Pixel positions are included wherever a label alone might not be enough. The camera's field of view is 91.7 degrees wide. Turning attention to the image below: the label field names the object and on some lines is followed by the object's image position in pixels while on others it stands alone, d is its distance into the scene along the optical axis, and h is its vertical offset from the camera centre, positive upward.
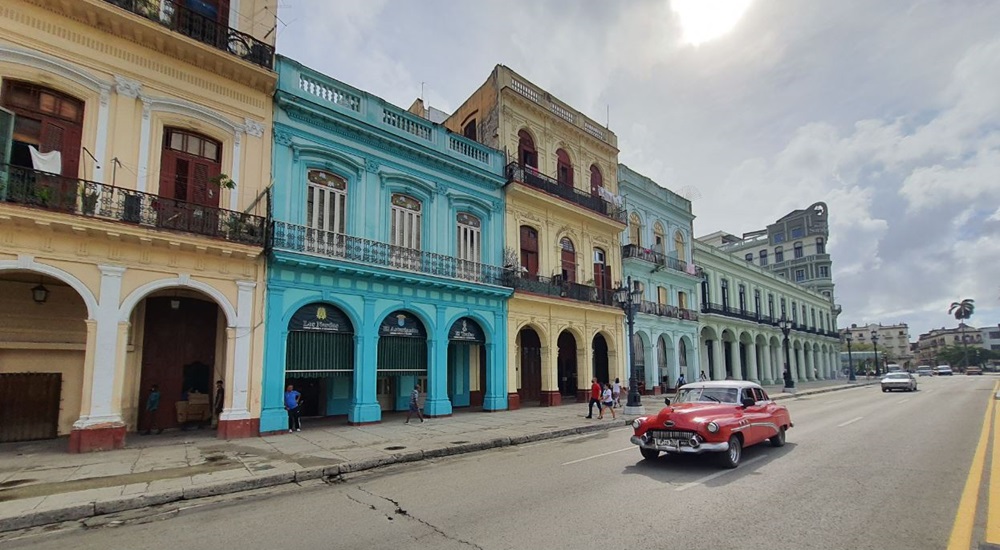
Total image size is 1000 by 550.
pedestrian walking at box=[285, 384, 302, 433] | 13.66 -1.78
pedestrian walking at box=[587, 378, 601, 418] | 16.89 -1.83
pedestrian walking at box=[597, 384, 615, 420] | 17.00 -1.99
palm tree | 112.88 +6.89
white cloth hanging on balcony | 10.75 +4.12
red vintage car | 8.21 -1.47
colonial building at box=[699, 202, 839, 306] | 63.16 +12.66
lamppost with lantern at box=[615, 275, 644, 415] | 18.81 -0.24
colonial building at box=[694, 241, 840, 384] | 35.31 +1.62
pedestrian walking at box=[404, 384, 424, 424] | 15.65 -1.97
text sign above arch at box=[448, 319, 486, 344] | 18.53 +0.43
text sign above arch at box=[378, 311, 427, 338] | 16.47 +0.60
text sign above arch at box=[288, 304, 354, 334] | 14.48 +0.74
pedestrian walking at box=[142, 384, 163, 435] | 12.95 -1.65
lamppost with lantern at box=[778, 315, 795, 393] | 31.07 -2.15
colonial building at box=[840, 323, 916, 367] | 139.50 +1.13
